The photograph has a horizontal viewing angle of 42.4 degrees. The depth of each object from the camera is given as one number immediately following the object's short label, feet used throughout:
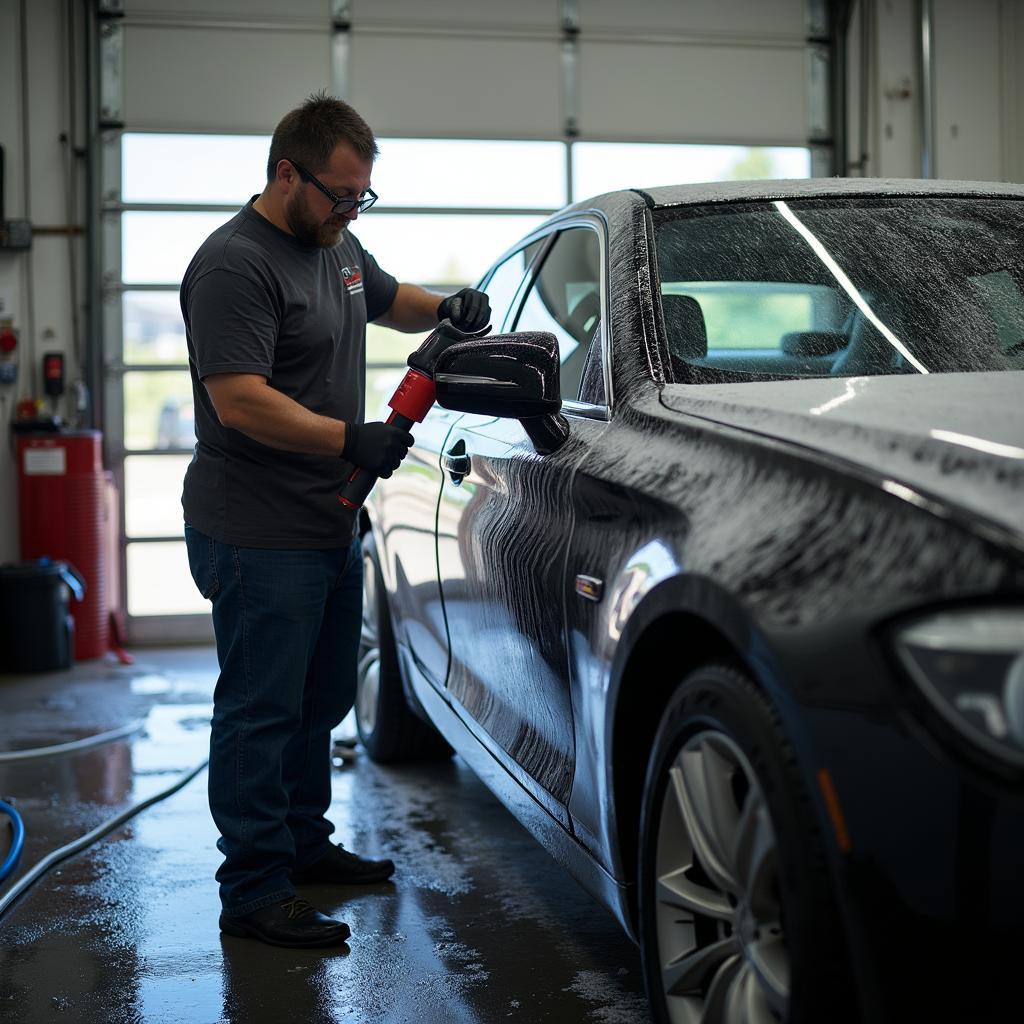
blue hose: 10.87
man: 8.88
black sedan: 4.04
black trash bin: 22.24
